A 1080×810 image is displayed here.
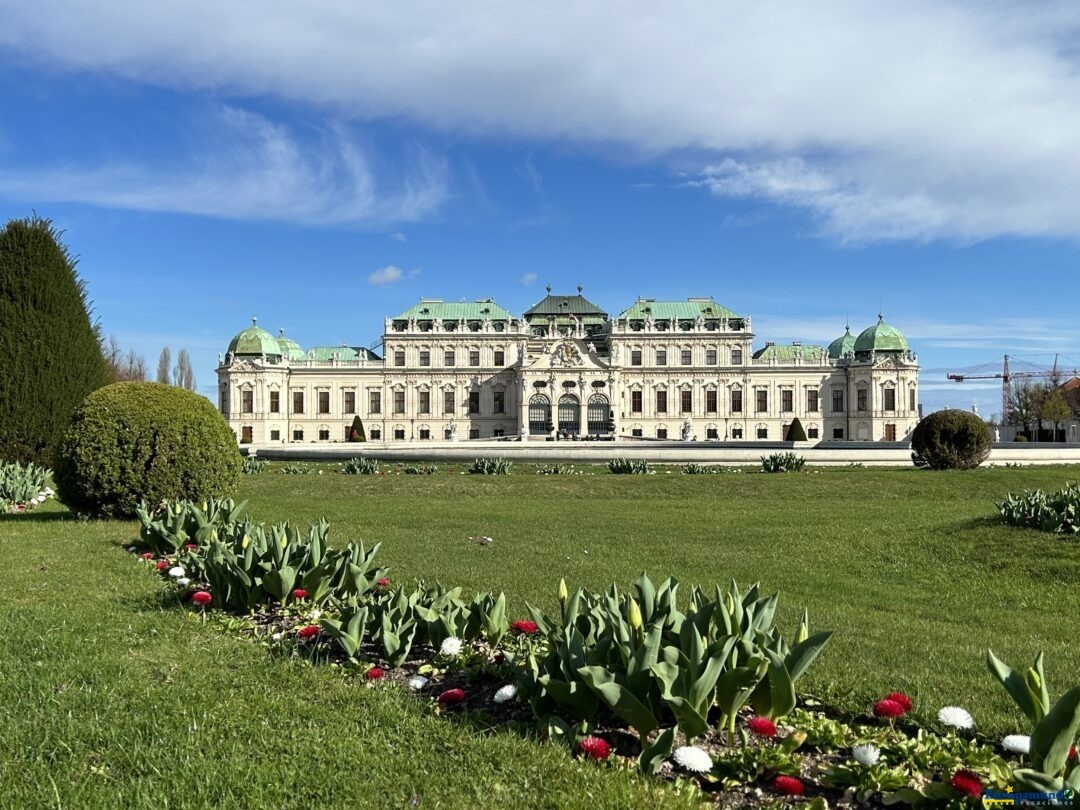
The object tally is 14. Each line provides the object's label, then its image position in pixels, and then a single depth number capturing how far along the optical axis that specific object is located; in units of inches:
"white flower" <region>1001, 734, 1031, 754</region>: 150.5
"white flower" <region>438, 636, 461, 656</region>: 211.5
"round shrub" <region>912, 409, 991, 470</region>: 1042.7
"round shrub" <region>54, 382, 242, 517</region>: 516.4
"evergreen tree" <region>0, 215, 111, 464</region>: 714.2
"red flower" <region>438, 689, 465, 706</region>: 192.2
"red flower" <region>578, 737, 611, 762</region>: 159.8
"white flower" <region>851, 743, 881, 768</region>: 150.0
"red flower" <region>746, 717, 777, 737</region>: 162.1
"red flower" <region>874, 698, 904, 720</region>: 169.6
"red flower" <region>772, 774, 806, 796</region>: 145.2
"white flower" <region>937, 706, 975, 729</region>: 166.5
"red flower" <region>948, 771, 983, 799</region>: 134.6
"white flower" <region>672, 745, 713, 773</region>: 151.8
